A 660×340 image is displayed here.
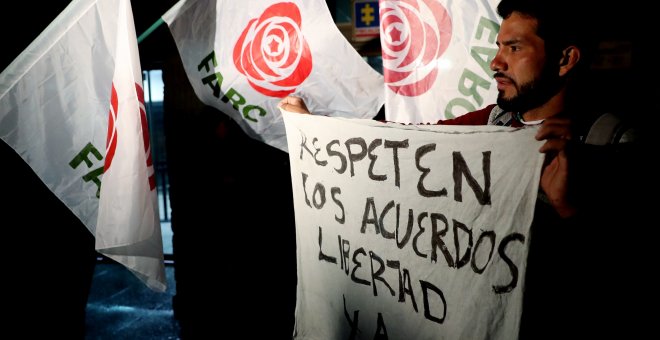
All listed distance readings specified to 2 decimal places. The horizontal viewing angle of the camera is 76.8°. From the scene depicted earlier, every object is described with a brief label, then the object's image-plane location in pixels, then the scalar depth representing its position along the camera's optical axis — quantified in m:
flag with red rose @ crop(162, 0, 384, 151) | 2.85
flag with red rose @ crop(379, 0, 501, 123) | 2.62
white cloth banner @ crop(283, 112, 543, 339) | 1.65
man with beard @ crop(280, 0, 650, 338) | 1.55
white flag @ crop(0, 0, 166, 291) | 2.51
